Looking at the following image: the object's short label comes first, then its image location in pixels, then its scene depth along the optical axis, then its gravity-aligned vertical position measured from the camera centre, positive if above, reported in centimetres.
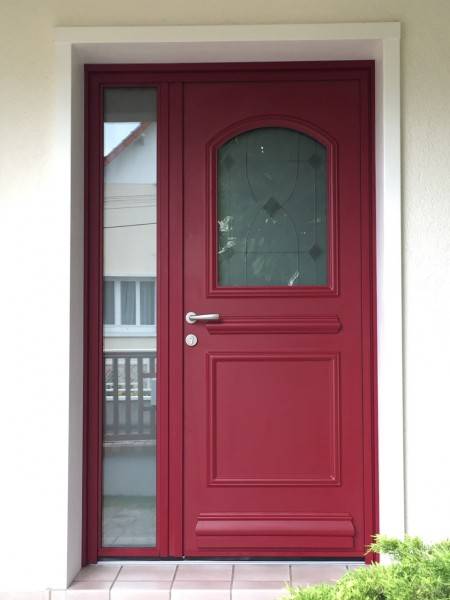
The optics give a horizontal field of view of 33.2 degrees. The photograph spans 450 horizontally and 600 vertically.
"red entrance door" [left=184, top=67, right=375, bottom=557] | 322 -6
